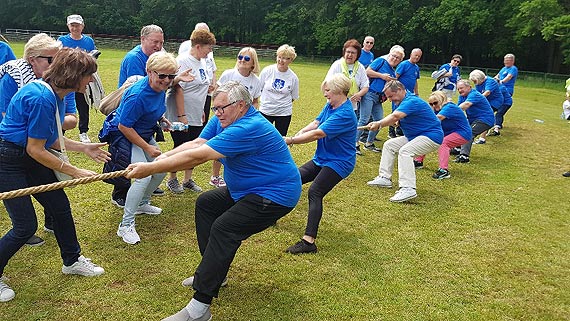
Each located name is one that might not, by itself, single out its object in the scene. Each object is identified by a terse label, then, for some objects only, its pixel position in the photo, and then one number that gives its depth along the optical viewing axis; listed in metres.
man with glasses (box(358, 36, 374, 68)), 10.60
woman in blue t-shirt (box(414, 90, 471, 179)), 8.82
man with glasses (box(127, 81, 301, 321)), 3.61
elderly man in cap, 8.38
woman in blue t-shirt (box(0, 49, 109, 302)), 3.62
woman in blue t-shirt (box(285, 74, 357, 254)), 5.26
